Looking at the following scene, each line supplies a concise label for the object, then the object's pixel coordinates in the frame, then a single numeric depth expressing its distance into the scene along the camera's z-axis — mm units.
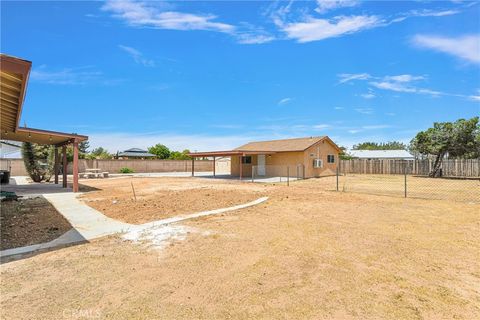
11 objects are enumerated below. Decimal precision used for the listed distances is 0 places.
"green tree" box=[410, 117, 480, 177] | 22312
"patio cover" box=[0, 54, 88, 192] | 4383
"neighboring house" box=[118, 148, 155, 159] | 47119
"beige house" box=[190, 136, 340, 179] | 25016
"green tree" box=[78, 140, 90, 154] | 47638
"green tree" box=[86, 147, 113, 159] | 39241
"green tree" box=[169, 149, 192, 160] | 48653
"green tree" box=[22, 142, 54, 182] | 21547
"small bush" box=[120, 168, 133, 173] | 33719
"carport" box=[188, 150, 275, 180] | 23562
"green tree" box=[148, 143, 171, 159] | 53122
